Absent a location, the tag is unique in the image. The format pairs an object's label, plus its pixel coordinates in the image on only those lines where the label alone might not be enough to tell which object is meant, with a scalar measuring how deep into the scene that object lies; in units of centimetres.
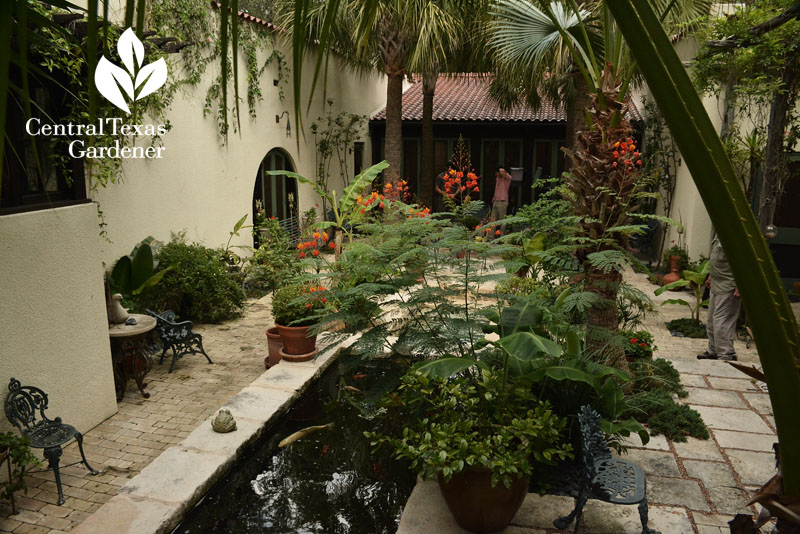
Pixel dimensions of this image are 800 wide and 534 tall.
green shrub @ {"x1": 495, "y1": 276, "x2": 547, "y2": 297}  948
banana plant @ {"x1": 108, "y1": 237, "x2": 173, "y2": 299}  823
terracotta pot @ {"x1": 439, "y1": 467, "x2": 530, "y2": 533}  414
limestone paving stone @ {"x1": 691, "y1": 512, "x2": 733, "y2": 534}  434
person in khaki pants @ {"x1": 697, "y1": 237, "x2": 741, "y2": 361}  771
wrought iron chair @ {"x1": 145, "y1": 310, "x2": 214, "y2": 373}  770
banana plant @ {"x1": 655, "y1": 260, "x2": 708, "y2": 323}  927
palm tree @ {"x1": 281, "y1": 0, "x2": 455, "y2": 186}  1262
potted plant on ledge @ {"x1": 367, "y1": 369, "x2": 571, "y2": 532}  409
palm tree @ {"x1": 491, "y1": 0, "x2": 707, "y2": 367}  583
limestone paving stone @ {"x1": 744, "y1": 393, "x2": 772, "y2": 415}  641
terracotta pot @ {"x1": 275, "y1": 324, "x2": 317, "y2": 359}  759
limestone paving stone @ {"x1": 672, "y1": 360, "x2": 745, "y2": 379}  738
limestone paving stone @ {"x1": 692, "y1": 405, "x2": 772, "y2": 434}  598
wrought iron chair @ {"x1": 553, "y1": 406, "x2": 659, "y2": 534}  403
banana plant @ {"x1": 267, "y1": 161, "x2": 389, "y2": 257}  985
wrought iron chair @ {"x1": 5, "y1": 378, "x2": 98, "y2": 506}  496
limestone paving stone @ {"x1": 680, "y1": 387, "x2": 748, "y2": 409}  654
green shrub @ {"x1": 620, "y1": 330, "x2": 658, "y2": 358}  691
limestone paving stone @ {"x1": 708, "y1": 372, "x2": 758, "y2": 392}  698
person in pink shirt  1622
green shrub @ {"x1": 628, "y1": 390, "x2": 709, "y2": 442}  575
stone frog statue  587
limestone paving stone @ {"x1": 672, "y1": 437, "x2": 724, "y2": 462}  543
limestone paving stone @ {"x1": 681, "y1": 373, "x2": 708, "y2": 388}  704
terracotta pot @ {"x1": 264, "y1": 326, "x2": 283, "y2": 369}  791
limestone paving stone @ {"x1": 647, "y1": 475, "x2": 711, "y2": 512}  470
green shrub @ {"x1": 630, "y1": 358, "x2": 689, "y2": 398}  652
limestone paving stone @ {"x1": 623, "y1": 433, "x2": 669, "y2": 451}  559
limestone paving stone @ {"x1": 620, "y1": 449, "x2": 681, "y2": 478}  517
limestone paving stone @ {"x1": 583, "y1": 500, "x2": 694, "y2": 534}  434
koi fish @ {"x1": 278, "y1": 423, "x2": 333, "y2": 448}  609
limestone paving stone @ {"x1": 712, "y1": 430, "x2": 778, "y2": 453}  561
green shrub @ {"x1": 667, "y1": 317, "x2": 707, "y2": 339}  912
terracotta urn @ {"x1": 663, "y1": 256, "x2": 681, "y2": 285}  1202
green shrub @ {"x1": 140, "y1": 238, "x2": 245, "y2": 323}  916
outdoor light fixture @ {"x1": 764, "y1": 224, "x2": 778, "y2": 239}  816
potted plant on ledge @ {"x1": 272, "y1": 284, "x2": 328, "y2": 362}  761
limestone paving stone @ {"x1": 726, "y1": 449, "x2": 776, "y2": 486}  508
